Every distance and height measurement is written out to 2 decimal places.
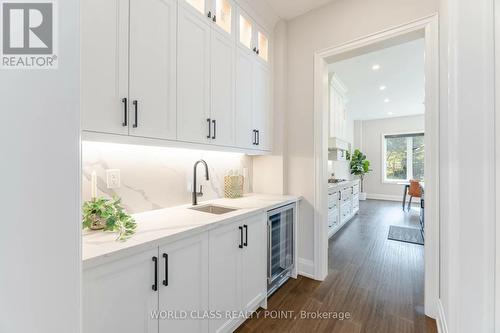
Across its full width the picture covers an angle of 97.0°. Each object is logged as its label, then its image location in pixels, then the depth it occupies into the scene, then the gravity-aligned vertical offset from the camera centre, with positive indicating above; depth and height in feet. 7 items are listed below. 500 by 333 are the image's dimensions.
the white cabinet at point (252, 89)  7.21 +2.72
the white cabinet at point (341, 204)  12.43 -2.49
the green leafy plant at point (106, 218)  3.82 -0.92
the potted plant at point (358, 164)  23.19 +0.26
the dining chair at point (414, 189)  17.16 -1.78
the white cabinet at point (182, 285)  3.12 -2.12
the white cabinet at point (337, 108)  13.60 +3.95
